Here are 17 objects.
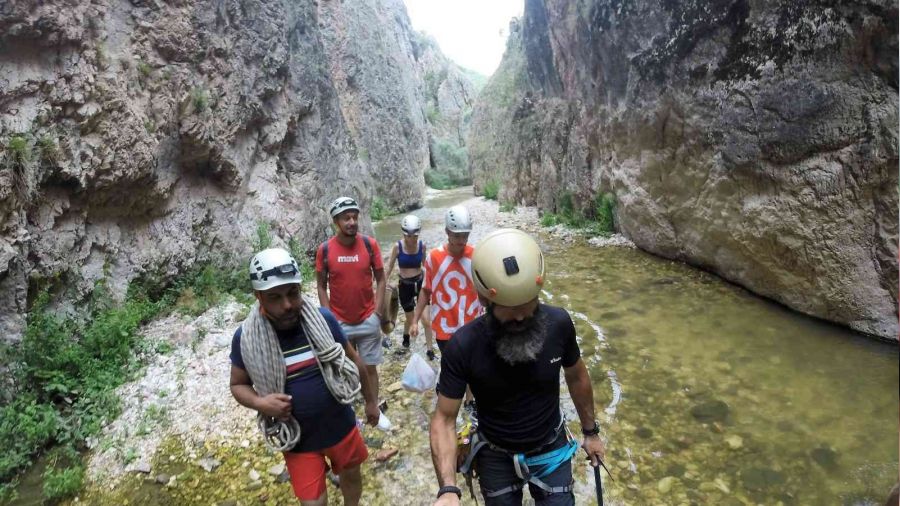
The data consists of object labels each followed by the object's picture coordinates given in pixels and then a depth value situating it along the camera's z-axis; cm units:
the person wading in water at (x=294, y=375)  275
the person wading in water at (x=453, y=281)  423
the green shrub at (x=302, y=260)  1048
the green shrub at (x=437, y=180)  4047
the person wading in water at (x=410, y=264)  623
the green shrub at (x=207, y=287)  754
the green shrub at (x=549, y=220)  1608
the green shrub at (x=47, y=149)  570
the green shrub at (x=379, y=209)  2361
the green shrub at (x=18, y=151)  525
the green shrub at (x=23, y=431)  435
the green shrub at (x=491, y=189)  2638
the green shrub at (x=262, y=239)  952
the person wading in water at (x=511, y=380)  214
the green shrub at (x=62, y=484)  408
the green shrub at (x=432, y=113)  4975
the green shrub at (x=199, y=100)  855
